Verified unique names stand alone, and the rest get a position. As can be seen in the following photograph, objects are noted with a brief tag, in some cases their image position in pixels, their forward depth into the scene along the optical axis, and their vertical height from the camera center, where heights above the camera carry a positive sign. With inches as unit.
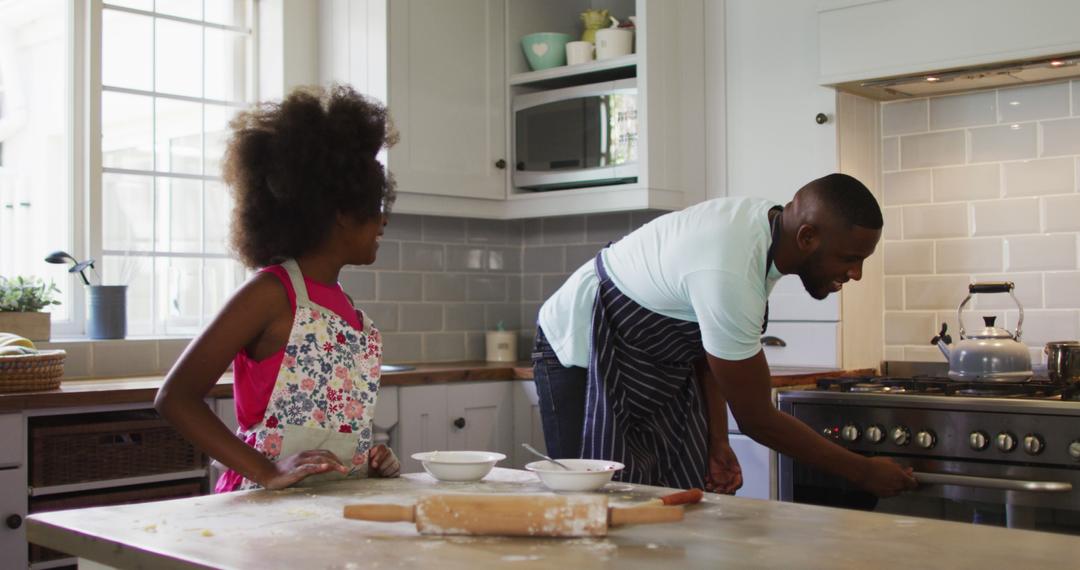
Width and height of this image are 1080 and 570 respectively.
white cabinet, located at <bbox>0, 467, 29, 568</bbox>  100.0 -19.7
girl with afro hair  66.7 -1.2
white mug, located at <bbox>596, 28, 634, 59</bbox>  145.5 +32.3
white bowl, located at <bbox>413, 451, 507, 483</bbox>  69.1 -10.6
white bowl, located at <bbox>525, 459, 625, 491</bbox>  63.1 -10.3
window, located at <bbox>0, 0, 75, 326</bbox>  130.4 +18.3
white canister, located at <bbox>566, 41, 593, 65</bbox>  149.9 +32.0
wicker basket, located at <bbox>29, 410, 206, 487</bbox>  103.3 -14.5
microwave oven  141.6 +20.4
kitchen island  47.4 -11.2
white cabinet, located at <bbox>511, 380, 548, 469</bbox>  140.0 -15.6
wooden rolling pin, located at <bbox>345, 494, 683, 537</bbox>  52.0 -10.2
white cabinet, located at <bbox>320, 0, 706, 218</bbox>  140.3 +26.0
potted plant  118.9 -1.3
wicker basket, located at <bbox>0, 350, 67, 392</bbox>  101.3 -6.8
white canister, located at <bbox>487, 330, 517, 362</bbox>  160.2 -7.3
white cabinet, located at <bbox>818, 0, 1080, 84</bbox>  111.5 +26.7
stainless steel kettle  112.9 -6.6
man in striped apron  80.2 -3.4
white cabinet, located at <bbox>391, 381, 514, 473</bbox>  130.5 -14.9
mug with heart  152.8 +33.2
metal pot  110.3 -7.0
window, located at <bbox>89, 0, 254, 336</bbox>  136.8 +17.8
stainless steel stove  100.6 -14.2
